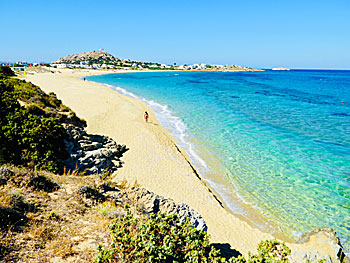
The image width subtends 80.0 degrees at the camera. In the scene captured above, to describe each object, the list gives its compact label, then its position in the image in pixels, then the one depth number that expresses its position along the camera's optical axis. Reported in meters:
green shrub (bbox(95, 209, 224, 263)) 4.68
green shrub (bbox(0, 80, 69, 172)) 9.19
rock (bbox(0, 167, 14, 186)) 6.72
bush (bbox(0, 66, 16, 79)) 32.11
